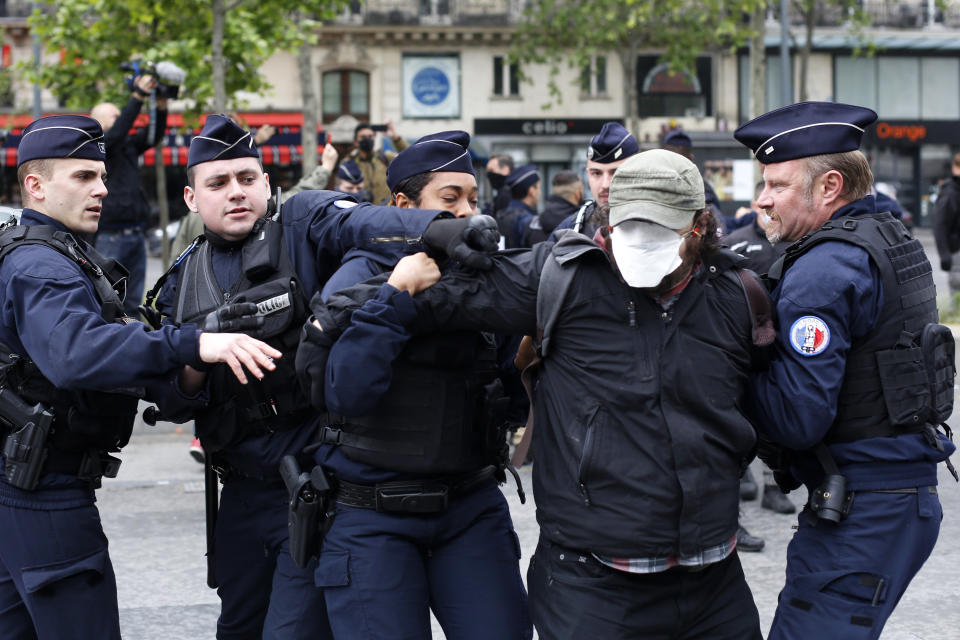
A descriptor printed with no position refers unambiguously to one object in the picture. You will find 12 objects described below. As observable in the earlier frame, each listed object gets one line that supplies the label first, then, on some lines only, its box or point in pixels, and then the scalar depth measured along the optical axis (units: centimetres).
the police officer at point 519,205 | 923
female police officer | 304
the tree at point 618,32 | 3148
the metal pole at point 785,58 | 2409
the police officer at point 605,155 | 588
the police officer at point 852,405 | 287
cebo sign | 3550
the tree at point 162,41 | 1404
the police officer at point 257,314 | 335
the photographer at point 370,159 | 965
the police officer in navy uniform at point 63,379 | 311
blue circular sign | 3522
